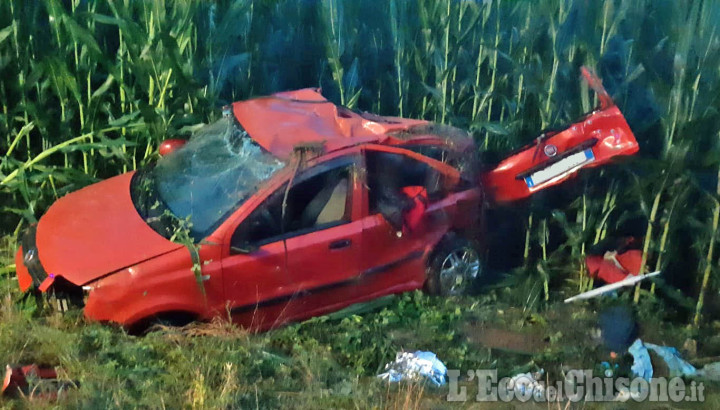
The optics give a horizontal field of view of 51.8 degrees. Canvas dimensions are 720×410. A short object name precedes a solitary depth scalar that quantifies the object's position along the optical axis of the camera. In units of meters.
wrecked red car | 4.43
